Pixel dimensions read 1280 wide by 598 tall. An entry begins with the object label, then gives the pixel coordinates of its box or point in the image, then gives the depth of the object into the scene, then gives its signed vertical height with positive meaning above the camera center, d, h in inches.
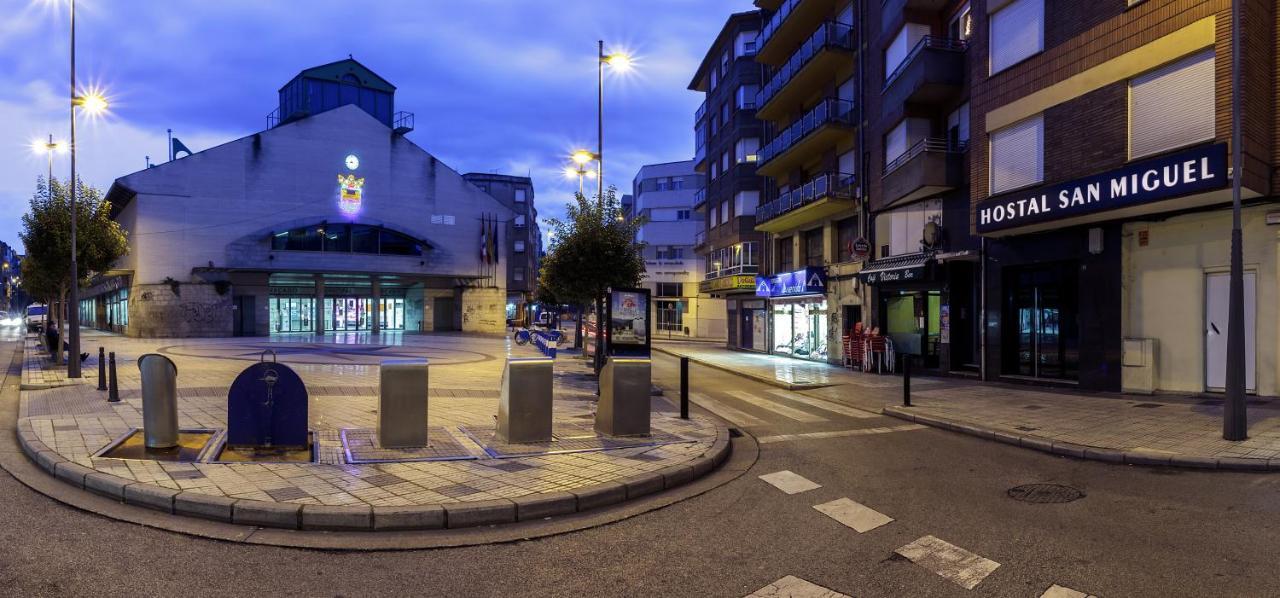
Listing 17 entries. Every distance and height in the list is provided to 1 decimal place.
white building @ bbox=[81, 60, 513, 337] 1397.6 +167.4
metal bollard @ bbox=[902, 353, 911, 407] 464.1 -57.3
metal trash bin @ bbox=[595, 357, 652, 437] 331.6 -47.7
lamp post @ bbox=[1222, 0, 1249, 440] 315.3 -12.8
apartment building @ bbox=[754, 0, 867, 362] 885.8 +191.2
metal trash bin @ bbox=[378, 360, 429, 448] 288.5 -44.5
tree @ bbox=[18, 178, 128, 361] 727.1 +78.1
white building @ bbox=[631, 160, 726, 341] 1902.1 +167.6
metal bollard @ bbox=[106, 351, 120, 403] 412.5 -55.9
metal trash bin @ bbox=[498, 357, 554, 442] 304.5 -45.7
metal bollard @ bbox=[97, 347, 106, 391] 482.2 -54.0
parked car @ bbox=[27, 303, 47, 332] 1667.1 -34.6
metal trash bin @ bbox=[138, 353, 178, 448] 272.1 -40.7
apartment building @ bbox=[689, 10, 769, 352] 1244.5 +246.0
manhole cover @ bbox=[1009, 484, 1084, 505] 233.6 -70.0
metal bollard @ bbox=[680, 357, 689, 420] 398.3 -52.4
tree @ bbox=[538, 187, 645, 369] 680.4 +54.5
